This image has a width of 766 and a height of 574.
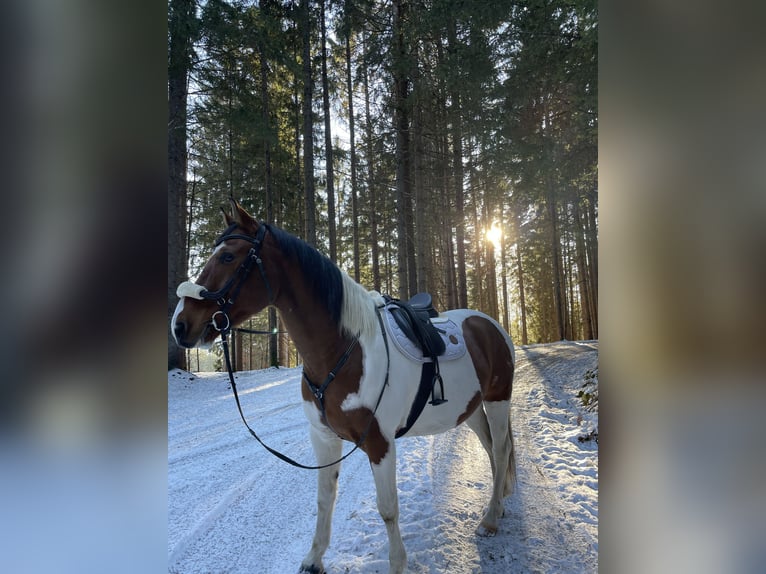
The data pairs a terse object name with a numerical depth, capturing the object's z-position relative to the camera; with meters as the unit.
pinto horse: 1.87
